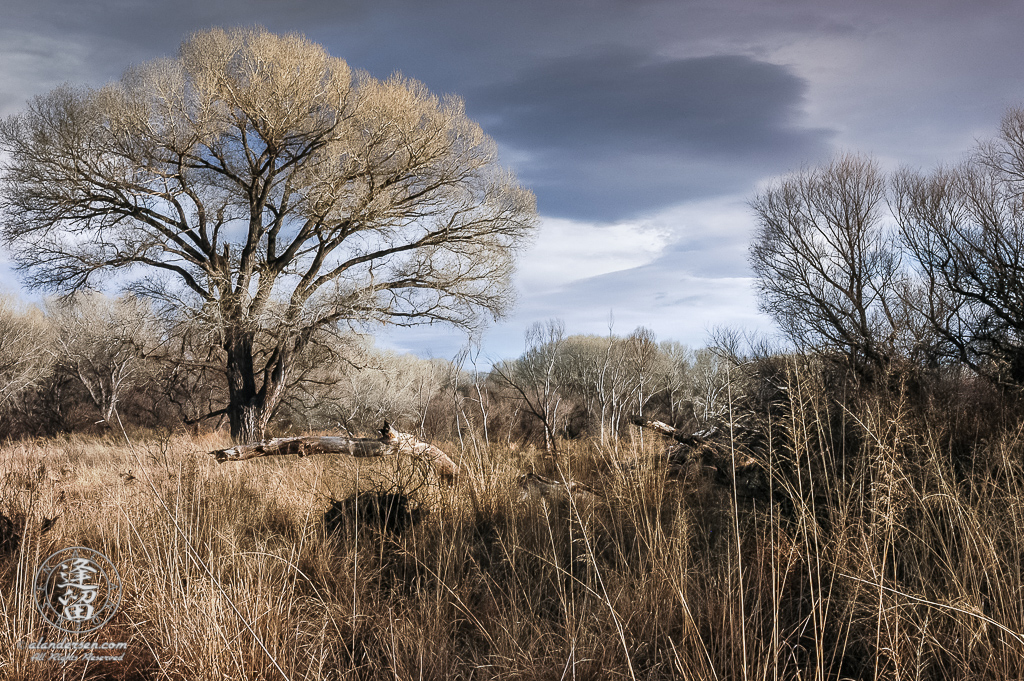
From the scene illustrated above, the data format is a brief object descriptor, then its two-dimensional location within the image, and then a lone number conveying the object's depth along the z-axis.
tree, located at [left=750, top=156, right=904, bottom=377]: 19.61
